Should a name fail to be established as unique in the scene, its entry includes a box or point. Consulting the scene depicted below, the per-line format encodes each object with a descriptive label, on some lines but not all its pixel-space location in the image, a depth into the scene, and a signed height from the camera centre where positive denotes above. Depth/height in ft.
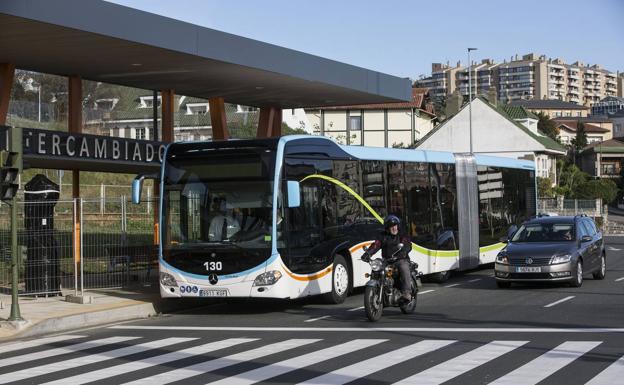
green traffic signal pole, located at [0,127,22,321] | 47.32 +1.20
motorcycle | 47.03 -4.80
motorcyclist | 49.49 -2.77
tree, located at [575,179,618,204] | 258.57 +1.74
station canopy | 52.42 +10.15
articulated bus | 51.98 -0.93
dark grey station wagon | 62.64 -3.95
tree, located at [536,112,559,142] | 422.41 +33.57
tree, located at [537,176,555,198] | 243.60 +2.86
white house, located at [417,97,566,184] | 265.34 +18.32
